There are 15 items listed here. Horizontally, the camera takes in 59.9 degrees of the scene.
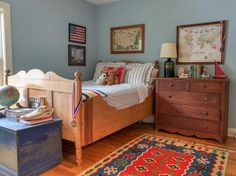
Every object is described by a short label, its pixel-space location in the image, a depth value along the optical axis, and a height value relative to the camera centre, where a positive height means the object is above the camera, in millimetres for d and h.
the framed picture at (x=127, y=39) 3807 +615
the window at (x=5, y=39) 2719 +426
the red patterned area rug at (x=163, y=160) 1996 -975
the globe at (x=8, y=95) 2162 -259
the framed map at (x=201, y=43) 3102 +450
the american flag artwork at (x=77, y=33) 3679 +696
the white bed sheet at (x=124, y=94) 2524 -316
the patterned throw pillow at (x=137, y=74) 3418 -50
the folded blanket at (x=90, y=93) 2151 -249
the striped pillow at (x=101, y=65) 3854 +111
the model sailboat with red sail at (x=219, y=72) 2972 -21
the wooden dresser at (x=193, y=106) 2828 -522
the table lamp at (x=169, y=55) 3242 +253
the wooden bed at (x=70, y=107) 2115 -390
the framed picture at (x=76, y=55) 3713 +293
